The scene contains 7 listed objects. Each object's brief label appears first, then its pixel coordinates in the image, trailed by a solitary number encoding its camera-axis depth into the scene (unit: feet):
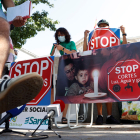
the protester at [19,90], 3.70
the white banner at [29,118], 8.89
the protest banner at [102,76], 7.85
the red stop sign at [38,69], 9.29
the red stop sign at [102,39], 10.37
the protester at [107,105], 10.21
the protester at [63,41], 11.60
